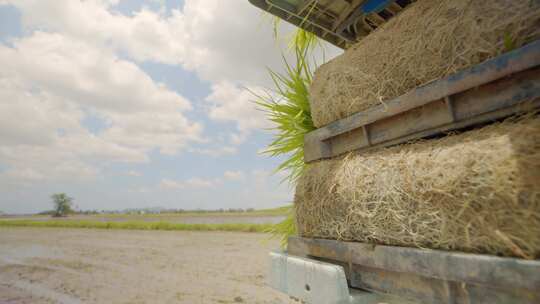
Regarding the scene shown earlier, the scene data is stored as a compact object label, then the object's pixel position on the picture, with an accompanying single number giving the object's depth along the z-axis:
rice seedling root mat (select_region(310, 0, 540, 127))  0.35
